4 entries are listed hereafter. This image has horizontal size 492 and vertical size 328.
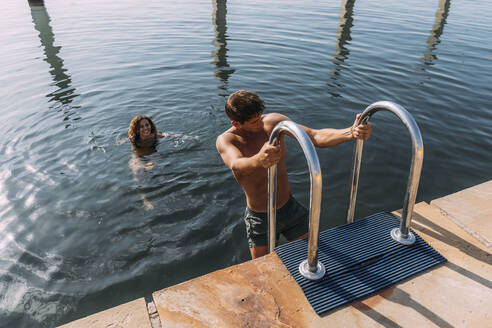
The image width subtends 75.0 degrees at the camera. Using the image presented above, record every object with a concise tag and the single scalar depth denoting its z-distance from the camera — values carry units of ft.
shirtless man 8.74
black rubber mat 7.41
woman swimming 20.98
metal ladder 6.60
